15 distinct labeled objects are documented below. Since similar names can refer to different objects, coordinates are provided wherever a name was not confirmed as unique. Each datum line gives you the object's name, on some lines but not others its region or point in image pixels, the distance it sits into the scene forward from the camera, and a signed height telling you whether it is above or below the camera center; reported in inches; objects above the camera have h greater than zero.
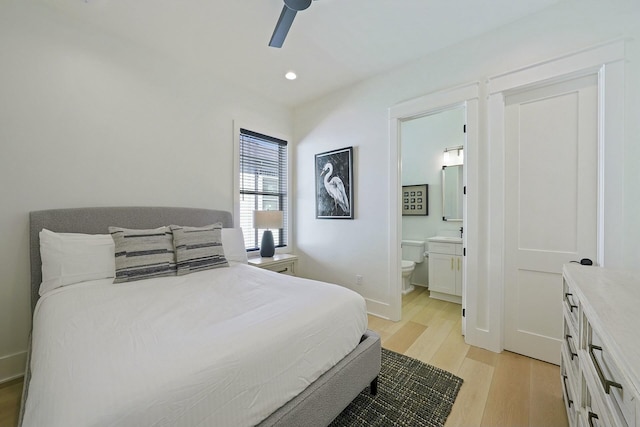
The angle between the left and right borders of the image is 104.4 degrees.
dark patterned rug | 56.2 -47.8
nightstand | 114.3 -25.2
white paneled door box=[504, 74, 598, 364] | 72.1 +2.5
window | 128.7 +16.7
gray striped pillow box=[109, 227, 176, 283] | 72.4 -13.6
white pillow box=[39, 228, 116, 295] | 67.6 -13.6
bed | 28.7 -20.7
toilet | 144.3 -28.5
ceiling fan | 63.6 +52.8
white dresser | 25.8 -18.7
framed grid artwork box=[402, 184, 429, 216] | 155.3 +6.5
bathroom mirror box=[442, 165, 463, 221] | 143.6 +9.6
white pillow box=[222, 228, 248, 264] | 99.9 -14.3
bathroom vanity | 129.3 -31.7
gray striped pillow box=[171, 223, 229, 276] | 81.7 -13.4
